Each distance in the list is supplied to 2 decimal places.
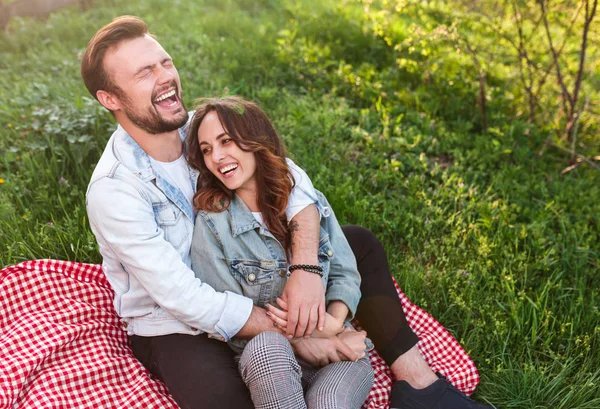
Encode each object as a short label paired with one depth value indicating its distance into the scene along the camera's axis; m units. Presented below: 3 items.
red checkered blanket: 2.52
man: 2.49
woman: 2.66
